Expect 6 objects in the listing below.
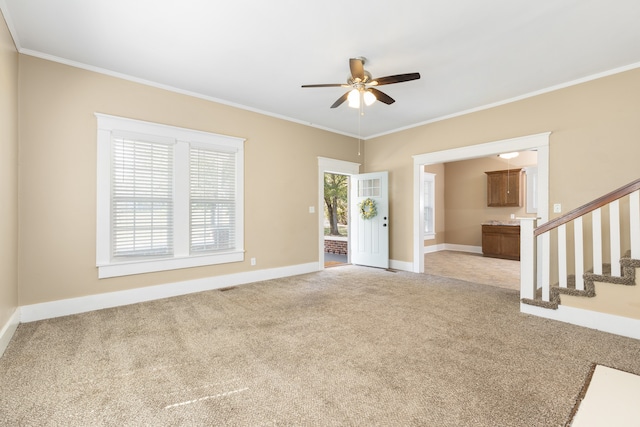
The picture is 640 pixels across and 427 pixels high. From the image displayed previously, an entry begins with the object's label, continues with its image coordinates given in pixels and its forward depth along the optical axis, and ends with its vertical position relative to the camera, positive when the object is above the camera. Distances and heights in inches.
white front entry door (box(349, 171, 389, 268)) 228.2 -6.7
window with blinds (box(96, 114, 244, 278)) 135.7 +9.1
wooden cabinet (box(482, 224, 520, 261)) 273.7 -27.0
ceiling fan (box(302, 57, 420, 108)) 112.7 +56.6
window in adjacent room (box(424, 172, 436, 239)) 330.6 +11.0
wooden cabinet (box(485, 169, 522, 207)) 291.3 +28.0
